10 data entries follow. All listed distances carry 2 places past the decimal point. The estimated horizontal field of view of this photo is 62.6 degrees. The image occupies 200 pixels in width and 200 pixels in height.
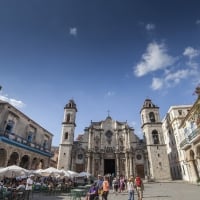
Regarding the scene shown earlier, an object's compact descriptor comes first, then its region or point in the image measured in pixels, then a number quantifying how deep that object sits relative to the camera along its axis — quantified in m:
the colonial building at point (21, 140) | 18.70
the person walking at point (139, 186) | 10.17
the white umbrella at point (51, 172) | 15.82
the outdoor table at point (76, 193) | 10.59
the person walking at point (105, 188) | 8.88
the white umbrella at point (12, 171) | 12.81
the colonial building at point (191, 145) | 19.73
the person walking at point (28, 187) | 10.77
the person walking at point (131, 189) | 9.55
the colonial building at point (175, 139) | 32.22
